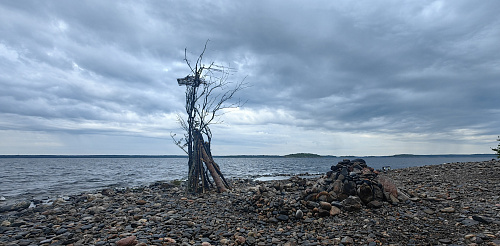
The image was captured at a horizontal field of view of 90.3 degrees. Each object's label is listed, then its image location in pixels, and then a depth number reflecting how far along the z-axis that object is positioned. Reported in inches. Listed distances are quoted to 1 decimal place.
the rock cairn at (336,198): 300.4
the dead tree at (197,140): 536.7
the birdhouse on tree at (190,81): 536.4
